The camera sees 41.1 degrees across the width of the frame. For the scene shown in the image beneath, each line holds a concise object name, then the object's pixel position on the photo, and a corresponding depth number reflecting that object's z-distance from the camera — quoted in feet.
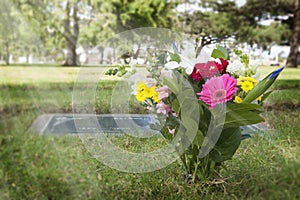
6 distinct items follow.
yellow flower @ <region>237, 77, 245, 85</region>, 3.53
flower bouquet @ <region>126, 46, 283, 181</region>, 3.28
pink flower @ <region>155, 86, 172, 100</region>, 3.48
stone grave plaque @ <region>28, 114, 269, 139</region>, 3.92
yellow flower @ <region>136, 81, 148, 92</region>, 3.72
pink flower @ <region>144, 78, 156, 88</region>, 3.73
